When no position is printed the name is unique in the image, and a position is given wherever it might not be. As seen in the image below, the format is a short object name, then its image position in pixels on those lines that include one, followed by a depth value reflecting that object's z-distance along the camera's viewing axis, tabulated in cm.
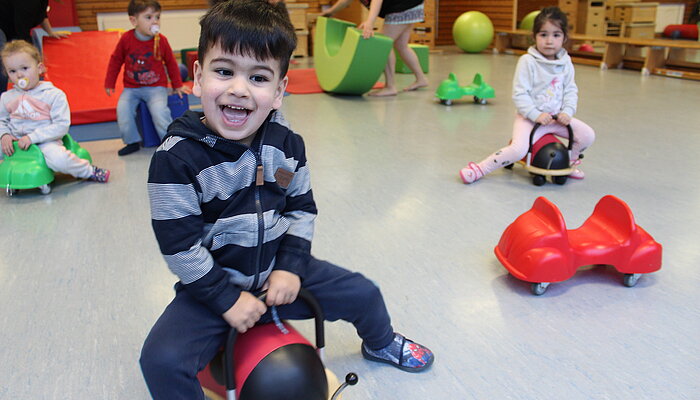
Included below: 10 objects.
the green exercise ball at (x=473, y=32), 836
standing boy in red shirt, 335
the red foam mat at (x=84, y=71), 406
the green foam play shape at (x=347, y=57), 466
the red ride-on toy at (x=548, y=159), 266
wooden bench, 592
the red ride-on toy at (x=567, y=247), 170
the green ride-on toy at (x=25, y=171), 261
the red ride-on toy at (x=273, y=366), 107
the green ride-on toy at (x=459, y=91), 466
